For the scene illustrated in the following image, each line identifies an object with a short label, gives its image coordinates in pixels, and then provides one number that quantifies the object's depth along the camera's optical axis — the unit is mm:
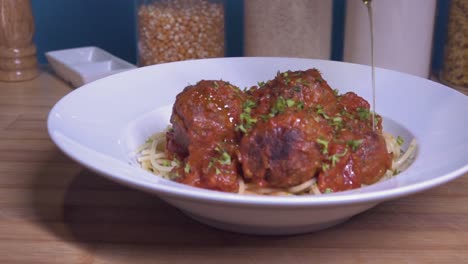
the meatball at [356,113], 615
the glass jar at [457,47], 881
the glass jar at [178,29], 897
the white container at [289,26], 878
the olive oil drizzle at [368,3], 597
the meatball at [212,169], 574
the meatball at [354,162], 581
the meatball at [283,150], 564
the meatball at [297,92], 623
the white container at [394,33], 866
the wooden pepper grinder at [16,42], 933
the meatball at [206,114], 602
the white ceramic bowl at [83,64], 904
